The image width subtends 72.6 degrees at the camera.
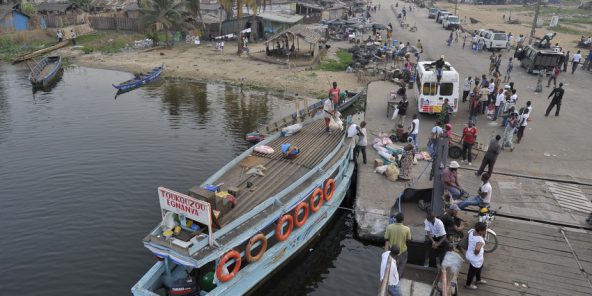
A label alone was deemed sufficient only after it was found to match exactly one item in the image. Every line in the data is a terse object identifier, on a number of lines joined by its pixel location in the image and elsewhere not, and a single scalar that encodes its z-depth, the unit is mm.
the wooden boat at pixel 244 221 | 9461
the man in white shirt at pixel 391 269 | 8711
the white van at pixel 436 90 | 21078
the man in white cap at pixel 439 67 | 21000
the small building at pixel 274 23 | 47719
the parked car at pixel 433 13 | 74038
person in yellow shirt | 9859
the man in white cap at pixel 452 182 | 13070
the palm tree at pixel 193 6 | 46406
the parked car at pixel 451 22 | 57762
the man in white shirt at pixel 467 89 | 25172
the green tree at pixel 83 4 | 60500
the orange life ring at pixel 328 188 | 13688
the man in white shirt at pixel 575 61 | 32969
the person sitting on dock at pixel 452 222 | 10773
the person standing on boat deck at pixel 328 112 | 17844
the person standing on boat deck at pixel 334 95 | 21377
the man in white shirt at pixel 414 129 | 17797
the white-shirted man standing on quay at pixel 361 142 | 16625
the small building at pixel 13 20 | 47750
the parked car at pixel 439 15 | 66706
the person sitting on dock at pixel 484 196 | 12179
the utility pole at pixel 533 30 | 41975
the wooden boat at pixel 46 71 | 31984
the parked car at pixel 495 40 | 42188
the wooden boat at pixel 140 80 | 30712
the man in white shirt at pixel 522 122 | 18953
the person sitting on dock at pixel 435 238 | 10227
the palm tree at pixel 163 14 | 43188
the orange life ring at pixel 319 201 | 12801
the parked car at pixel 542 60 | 31625
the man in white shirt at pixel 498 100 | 21641
